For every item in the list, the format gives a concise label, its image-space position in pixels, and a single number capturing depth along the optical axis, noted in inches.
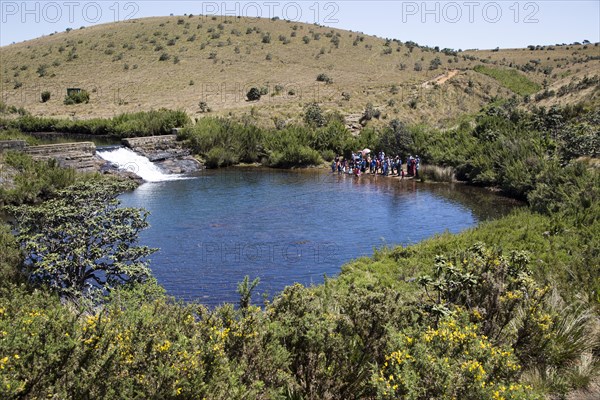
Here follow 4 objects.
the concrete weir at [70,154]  1381.6
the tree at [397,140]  1630.2
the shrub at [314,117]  1983.3
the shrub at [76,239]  504.8
